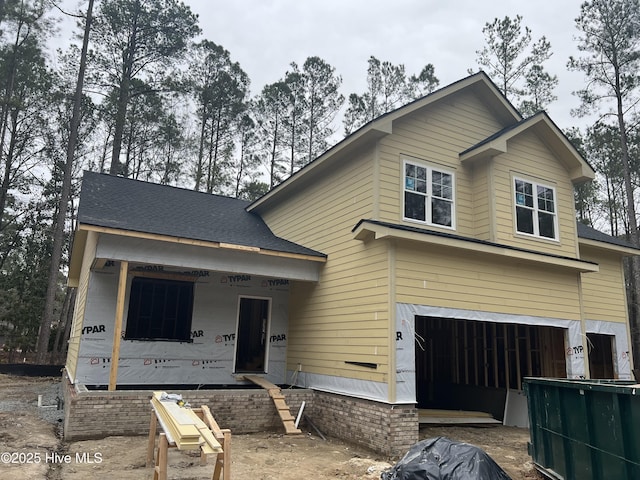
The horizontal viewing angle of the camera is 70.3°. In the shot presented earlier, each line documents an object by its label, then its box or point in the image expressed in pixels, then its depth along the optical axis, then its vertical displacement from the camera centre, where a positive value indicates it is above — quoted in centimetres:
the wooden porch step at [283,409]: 869 -129
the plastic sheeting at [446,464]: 454 -117
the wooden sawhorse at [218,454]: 446 -112
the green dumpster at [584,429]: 393 -76
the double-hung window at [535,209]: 1027 +320
